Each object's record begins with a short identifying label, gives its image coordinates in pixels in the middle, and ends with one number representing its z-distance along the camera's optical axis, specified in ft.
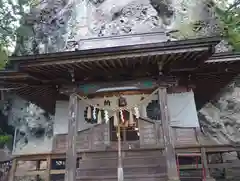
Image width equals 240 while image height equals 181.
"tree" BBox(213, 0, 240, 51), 62.49
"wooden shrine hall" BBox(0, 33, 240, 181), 23.29
